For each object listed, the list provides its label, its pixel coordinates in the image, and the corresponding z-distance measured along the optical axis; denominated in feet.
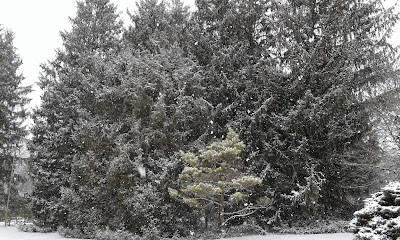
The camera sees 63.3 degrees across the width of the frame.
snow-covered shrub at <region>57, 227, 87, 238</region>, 47.86
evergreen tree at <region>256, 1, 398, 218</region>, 45.27
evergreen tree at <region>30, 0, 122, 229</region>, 55.11
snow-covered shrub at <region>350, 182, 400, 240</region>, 25.91
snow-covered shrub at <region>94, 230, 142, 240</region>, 42.66
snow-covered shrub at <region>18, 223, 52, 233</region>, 57.25
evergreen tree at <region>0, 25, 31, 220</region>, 73.72
